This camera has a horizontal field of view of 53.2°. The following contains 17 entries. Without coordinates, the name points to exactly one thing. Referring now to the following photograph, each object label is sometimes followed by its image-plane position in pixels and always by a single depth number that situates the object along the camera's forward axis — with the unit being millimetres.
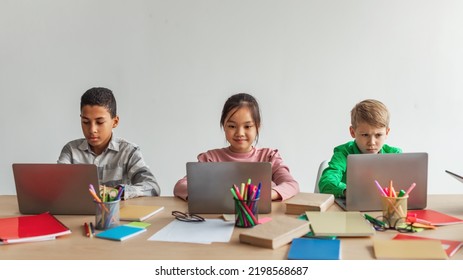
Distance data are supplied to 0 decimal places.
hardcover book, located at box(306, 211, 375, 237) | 1107
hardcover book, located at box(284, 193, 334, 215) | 1342
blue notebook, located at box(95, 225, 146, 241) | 1121
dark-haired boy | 1837
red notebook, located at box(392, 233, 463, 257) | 1013
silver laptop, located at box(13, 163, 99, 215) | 1307
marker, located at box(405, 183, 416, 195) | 1284
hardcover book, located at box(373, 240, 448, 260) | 977
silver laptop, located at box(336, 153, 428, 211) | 1329
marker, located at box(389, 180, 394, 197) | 1251
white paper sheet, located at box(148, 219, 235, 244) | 1117
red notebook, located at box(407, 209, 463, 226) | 1244
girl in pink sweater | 1755
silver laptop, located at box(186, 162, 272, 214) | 1330
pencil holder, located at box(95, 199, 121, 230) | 1198
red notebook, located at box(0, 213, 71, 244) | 1109
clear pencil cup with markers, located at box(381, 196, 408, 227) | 1198
